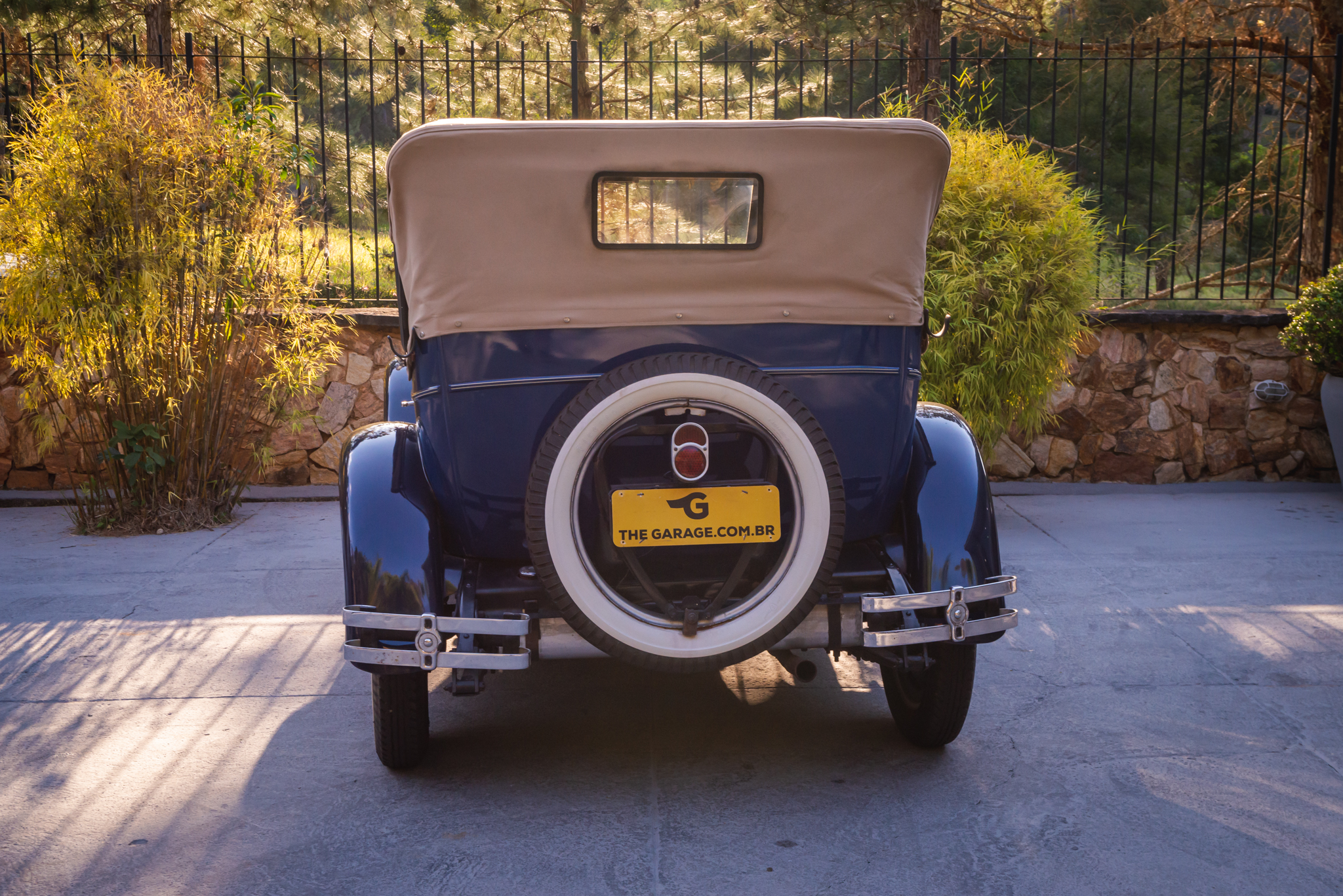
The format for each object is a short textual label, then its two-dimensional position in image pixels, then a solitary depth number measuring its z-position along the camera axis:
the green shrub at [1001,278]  5.71
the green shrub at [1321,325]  6.16
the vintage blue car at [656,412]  2.58
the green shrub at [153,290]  5.12
